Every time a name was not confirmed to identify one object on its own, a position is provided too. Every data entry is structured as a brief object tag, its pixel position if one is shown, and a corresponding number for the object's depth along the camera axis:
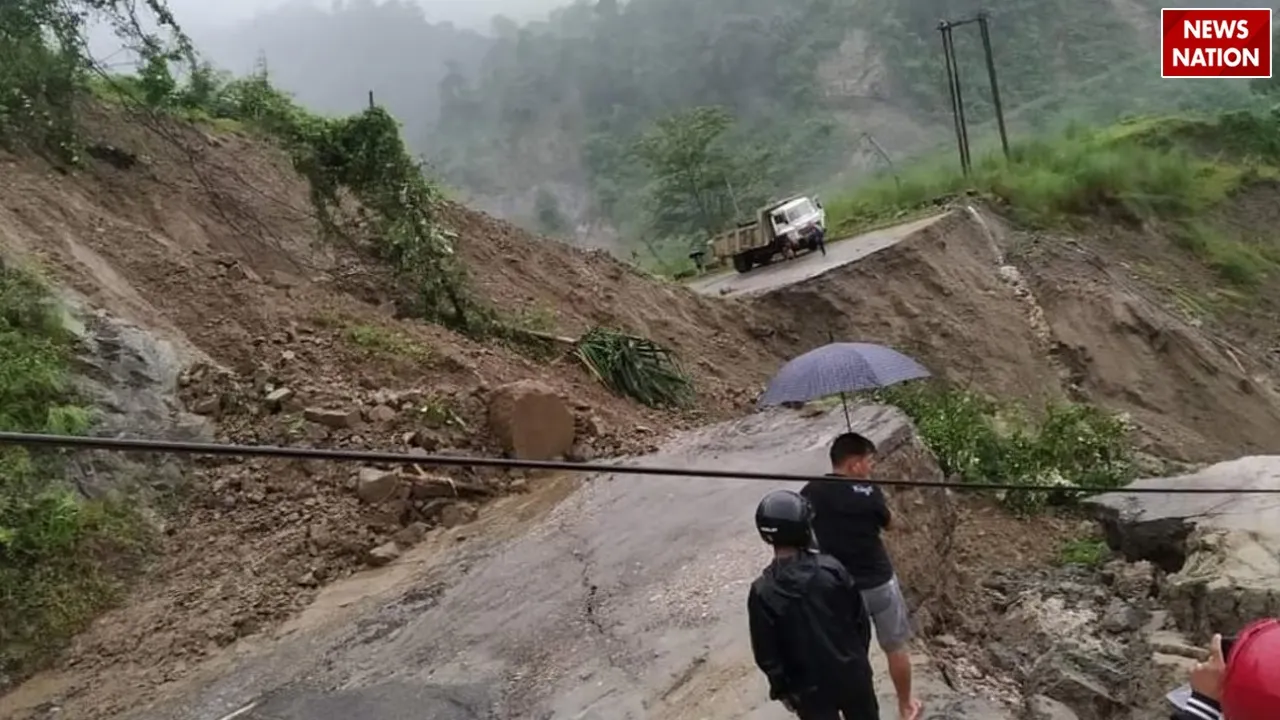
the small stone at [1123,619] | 7.62
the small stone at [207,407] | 9.52
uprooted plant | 13.02
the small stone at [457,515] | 8.86
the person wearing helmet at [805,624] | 3.87
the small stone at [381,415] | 9.59
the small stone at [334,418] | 9.42
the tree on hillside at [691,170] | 37.03
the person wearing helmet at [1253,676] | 1.89
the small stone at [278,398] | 9.63
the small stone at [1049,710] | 5.79
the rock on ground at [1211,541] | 7.25
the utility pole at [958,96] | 28.28
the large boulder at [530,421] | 9.90
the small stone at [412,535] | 8.55
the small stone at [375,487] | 8.71
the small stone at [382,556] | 8.20
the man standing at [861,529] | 4.77
